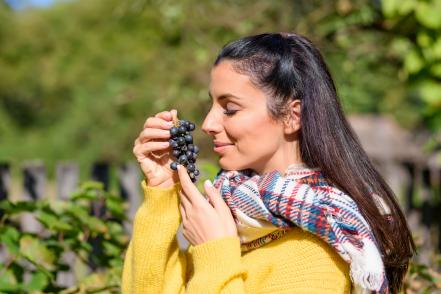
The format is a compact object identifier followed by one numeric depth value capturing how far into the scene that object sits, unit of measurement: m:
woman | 1.73
